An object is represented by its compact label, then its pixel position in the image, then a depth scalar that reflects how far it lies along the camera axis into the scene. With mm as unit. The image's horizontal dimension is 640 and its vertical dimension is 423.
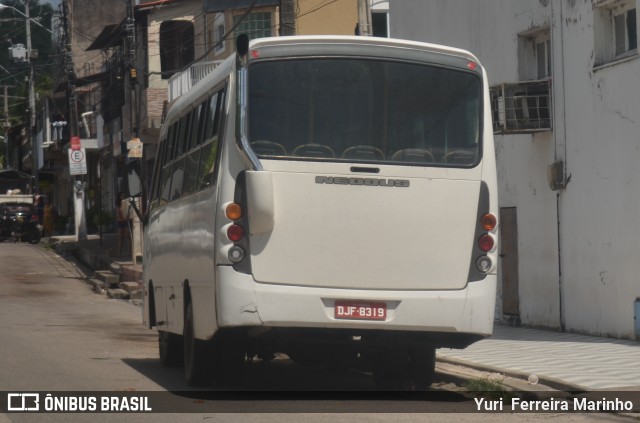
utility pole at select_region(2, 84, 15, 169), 95131
